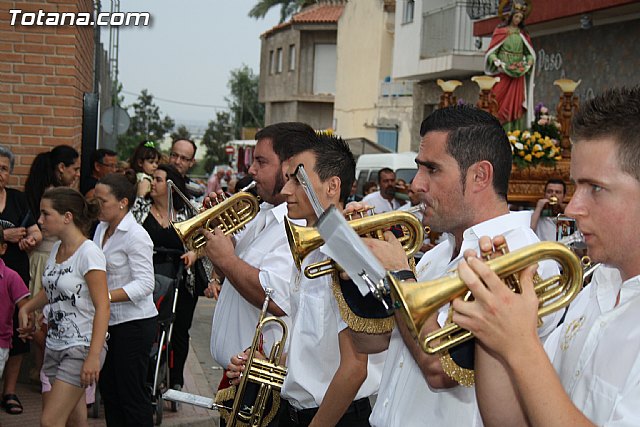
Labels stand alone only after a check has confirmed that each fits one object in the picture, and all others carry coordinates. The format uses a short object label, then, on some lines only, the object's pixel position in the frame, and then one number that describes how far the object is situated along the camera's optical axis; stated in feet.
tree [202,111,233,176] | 206.18
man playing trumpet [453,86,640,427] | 6.64
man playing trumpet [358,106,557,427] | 9.39
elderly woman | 22.16
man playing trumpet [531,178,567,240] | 27.50
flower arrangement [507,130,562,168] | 31.73
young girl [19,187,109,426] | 17.06
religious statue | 36.42
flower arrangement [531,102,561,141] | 33.40
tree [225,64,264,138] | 205.46
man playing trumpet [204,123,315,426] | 14.55
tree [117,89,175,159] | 157.38
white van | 58.29
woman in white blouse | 19.17
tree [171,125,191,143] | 170.85
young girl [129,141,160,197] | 30.45
